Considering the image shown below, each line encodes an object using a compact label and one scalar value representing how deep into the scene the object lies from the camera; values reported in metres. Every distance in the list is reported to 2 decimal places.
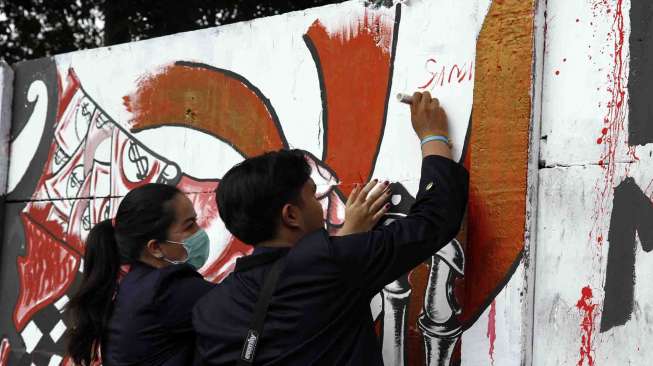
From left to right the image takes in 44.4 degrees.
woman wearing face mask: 3.13
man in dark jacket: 2.56
